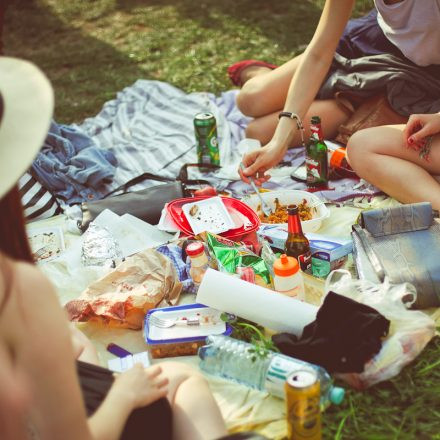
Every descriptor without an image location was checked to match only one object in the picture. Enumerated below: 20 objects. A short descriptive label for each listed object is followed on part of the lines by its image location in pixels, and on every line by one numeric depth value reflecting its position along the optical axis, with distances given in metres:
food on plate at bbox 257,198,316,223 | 3.03
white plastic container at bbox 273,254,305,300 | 2.38
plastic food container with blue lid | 2.38
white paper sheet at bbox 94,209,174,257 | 2.98
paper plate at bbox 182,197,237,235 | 2.93
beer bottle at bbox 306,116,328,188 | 3.25
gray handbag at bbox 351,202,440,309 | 2.40
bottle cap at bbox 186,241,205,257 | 2.60
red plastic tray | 2.91
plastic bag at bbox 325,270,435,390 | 2.11
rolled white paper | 2.30
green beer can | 3.63
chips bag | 2.58
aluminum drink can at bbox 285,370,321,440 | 1.80
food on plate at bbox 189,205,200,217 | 3.03
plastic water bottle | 2.04
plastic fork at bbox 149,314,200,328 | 2.44
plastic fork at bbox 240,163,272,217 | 3.10
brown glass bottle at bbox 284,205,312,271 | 2.61
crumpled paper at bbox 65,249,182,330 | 2.54
